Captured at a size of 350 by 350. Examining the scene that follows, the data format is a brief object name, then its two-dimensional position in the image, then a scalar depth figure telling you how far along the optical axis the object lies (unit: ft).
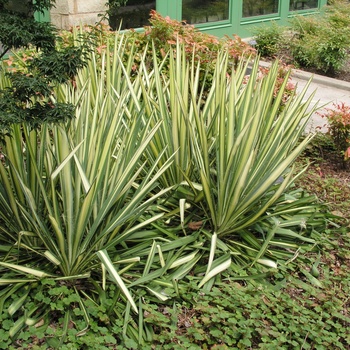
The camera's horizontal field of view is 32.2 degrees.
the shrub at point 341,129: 18.42
